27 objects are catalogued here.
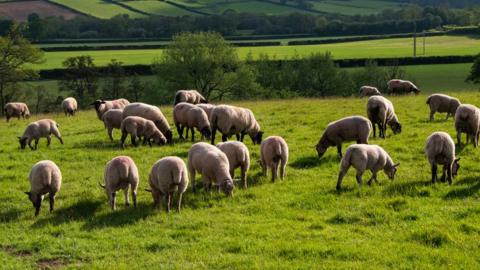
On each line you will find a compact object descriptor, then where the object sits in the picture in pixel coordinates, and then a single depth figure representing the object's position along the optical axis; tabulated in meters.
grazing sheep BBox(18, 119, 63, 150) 23.47
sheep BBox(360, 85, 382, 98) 39.83
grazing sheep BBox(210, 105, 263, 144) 21.36
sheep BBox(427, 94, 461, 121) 25.14
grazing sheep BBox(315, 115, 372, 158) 18.80
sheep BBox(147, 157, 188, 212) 13.96
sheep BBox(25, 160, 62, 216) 14.48
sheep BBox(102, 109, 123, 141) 24.39
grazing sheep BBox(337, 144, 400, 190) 15.21
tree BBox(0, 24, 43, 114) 58.53
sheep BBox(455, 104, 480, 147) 19.45
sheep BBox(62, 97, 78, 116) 36.78
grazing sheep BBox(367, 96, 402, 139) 22.40
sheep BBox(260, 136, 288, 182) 16.53
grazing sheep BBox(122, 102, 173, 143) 24.11
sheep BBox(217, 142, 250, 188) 15.99
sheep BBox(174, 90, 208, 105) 31.01
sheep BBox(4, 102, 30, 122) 36.81
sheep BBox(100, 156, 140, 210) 14.41
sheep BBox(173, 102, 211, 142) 23.28
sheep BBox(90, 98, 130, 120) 29.81
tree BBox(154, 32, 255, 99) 63.28
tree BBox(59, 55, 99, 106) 70.56
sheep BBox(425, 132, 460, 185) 15.39
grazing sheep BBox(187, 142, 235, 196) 14.86
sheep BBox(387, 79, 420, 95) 42.52
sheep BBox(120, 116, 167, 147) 22.39
